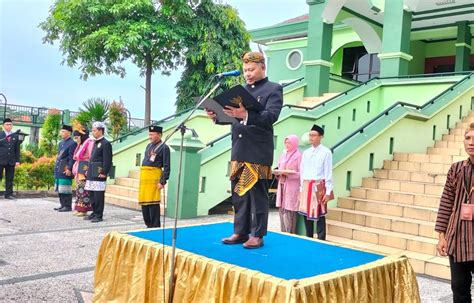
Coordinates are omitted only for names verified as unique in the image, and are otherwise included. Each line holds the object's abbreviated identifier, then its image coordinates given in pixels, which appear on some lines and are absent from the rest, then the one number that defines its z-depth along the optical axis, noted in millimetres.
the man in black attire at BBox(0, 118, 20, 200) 10445
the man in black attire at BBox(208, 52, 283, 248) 3732
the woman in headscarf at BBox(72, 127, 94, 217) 8391
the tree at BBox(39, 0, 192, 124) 18094
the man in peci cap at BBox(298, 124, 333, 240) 6297
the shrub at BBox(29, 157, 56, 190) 12078
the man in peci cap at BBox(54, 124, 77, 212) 8914
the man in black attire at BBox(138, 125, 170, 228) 6902
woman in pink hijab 6758
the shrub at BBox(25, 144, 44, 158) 15738
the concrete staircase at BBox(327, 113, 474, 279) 6277
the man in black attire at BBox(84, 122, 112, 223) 7914
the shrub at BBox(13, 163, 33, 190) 12000
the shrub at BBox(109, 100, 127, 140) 14586
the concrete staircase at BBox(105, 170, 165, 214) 10238
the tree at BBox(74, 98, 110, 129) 13594
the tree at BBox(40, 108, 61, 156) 15594
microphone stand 2982
